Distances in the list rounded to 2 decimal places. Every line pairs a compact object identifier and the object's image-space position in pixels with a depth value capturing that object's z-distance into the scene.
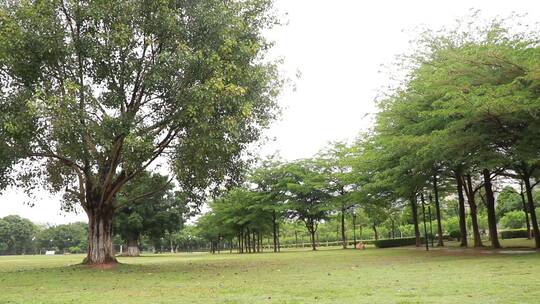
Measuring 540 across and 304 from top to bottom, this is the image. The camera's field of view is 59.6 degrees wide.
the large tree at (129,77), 15.80
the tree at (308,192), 39.84
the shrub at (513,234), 39.30
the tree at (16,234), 99.12
